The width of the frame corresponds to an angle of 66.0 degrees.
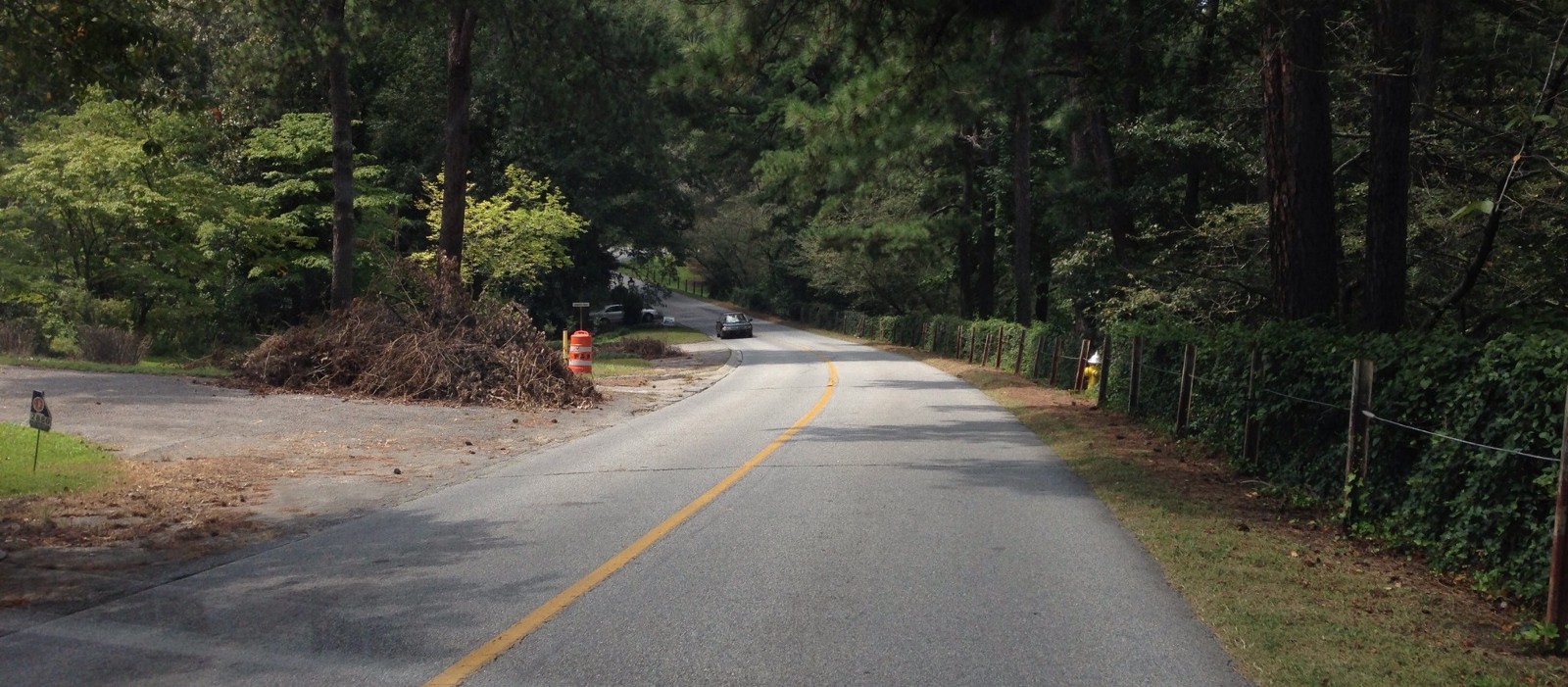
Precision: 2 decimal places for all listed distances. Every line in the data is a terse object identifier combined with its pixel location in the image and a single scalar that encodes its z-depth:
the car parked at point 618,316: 80.43
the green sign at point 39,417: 10.37
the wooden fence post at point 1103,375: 21.83
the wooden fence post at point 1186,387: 15.68
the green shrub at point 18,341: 25.70
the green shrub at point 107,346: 25.61
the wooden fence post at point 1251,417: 12.81
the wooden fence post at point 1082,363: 25.78
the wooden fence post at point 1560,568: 6.36
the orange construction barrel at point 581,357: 26.23
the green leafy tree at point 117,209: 28.81
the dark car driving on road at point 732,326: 64.56
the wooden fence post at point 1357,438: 9.80
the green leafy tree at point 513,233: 42.56
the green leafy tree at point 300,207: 34.88
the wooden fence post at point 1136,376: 19.19
